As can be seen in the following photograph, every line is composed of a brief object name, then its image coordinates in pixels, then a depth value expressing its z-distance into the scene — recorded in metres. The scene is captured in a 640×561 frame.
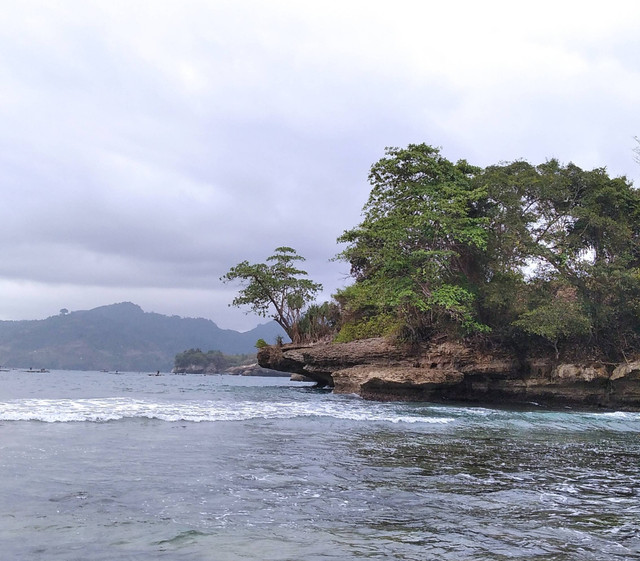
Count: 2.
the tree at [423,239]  24.94
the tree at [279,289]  38.31
